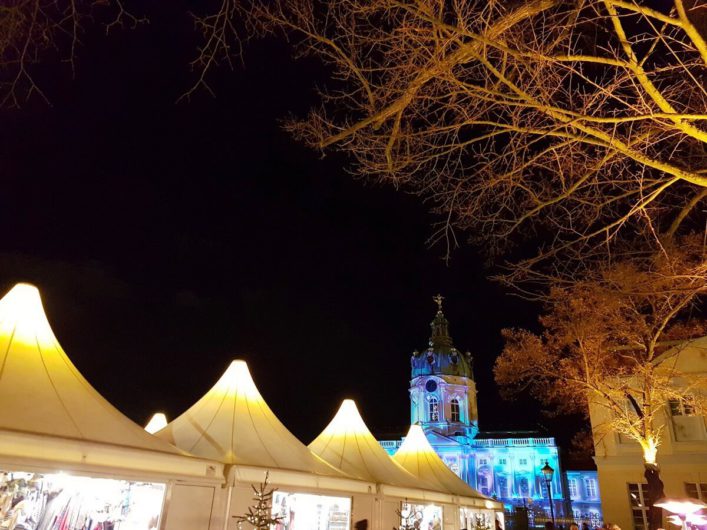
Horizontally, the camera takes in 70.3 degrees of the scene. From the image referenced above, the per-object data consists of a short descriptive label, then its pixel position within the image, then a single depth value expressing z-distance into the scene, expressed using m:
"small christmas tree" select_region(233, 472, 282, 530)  7.43
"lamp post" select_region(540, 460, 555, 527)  17.41
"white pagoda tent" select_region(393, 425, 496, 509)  16.30
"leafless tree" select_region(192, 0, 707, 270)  4.44
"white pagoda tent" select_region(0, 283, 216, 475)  5.77
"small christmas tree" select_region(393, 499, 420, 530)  11.59
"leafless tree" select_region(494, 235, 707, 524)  13.63
